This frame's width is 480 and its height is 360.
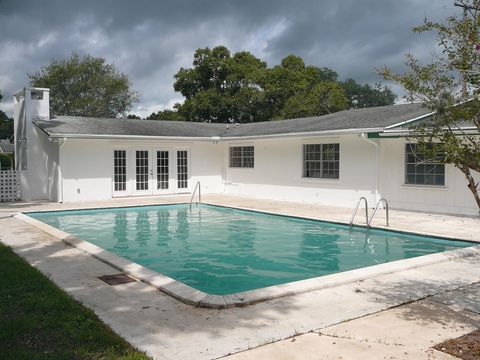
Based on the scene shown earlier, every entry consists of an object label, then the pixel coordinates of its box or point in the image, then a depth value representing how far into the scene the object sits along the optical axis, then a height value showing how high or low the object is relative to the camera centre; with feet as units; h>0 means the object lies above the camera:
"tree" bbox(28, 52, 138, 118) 145.18 +28.41
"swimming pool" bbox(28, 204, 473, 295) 27.53 -5.56
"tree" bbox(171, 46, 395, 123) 124.88 +23.69
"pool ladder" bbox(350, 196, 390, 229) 39.65 -4.33
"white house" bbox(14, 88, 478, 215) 49.62 +1.78
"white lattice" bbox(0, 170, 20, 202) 61.11 -1.62
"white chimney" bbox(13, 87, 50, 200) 61.87 +4.66
